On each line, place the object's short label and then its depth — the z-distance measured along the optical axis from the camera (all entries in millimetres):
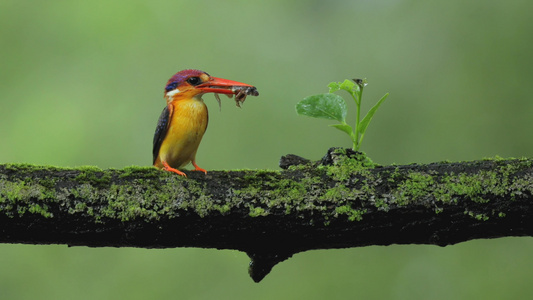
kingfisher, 5977
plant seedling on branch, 5156
